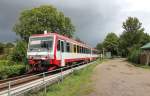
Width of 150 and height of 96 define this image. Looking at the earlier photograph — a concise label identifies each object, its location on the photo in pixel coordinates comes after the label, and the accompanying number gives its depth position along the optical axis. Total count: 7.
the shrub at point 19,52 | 16.19
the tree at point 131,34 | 38.66
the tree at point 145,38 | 40.53
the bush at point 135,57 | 20.42
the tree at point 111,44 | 44.95
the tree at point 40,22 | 25.70
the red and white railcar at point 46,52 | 8.57
